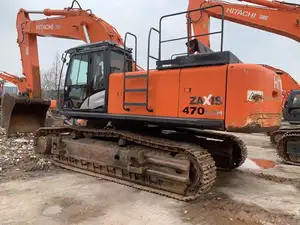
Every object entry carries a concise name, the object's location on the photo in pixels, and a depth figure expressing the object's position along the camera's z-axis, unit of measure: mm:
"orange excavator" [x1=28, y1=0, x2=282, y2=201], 4168
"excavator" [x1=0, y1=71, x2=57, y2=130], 8973
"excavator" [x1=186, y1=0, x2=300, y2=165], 9664
